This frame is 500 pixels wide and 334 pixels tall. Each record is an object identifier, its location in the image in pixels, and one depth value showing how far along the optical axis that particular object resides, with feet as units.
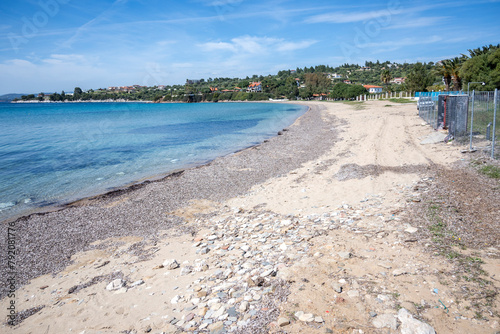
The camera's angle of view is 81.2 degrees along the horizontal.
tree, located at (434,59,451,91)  182.19
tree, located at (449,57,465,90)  176.76
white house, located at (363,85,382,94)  377.83
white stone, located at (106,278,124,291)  20.16
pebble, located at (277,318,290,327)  13.36
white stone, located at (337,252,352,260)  18.28
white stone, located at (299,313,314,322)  13.39
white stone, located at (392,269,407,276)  16.15
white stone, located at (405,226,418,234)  20.85
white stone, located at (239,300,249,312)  14.92
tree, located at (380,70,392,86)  306.14
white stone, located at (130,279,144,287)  19.97
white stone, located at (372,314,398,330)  12.77
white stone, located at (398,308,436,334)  12.25
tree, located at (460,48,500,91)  114.01
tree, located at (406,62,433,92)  233.96
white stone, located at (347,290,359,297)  14.84
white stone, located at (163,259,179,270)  21.26
